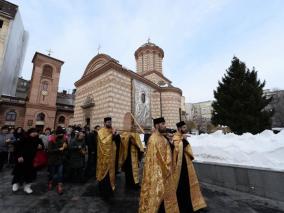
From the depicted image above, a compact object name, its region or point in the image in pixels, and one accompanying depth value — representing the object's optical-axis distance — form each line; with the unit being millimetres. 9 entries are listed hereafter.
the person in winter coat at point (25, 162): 4419
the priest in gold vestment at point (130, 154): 4961
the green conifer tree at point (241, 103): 11199
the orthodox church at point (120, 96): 14836
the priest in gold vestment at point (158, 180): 2716
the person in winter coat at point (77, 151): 5148
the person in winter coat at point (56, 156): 4574
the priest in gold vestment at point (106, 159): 4074
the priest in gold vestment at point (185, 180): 3148
